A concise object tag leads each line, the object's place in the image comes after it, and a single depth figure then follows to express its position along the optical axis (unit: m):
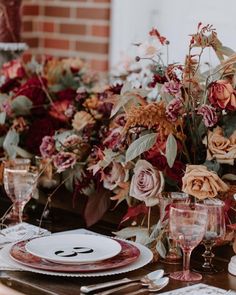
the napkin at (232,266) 1.91
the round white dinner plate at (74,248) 1.85
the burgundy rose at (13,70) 2.81
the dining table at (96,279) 1.78
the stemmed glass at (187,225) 1.83
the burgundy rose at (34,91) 2.65
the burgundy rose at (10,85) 2.75
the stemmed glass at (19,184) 2.24
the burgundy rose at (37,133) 2.53
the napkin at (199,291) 1.76
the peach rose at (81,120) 2.45
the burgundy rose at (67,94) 2.65
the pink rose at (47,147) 2.38
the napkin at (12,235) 1.87
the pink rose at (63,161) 2.30
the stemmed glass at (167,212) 1.95
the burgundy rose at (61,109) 2.57
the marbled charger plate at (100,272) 1.80
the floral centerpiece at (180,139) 1.95
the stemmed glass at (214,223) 1.89
